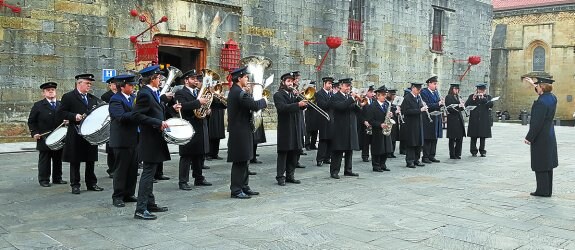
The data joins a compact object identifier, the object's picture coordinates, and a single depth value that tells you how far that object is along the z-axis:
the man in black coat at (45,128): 8.50
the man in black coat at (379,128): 10.73
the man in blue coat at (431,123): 11.98
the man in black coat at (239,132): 7.56
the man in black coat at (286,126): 8.68
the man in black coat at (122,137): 6.98
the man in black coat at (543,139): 8.19
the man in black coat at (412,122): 11.23
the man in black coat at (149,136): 6.36
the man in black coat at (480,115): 13.12
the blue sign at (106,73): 14.45
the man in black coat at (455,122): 12.83
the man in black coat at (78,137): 7.84
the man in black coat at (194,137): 8.33
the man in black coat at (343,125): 9.55
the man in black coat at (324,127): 10.76
